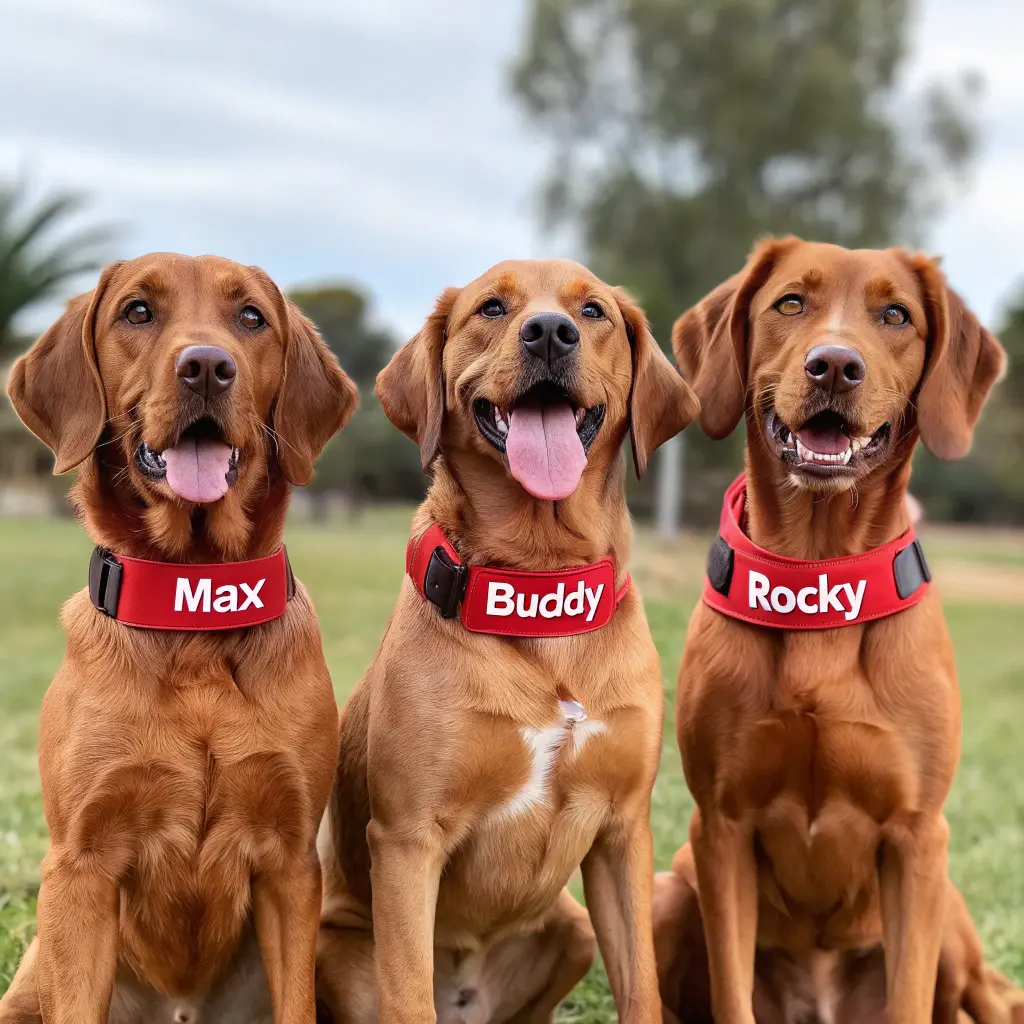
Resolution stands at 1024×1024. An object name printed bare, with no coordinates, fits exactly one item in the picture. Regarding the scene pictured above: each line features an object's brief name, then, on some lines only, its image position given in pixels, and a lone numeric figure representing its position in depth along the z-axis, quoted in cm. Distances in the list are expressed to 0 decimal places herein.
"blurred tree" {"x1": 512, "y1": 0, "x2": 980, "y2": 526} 2986
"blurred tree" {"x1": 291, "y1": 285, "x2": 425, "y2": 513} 3266
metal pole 2691
